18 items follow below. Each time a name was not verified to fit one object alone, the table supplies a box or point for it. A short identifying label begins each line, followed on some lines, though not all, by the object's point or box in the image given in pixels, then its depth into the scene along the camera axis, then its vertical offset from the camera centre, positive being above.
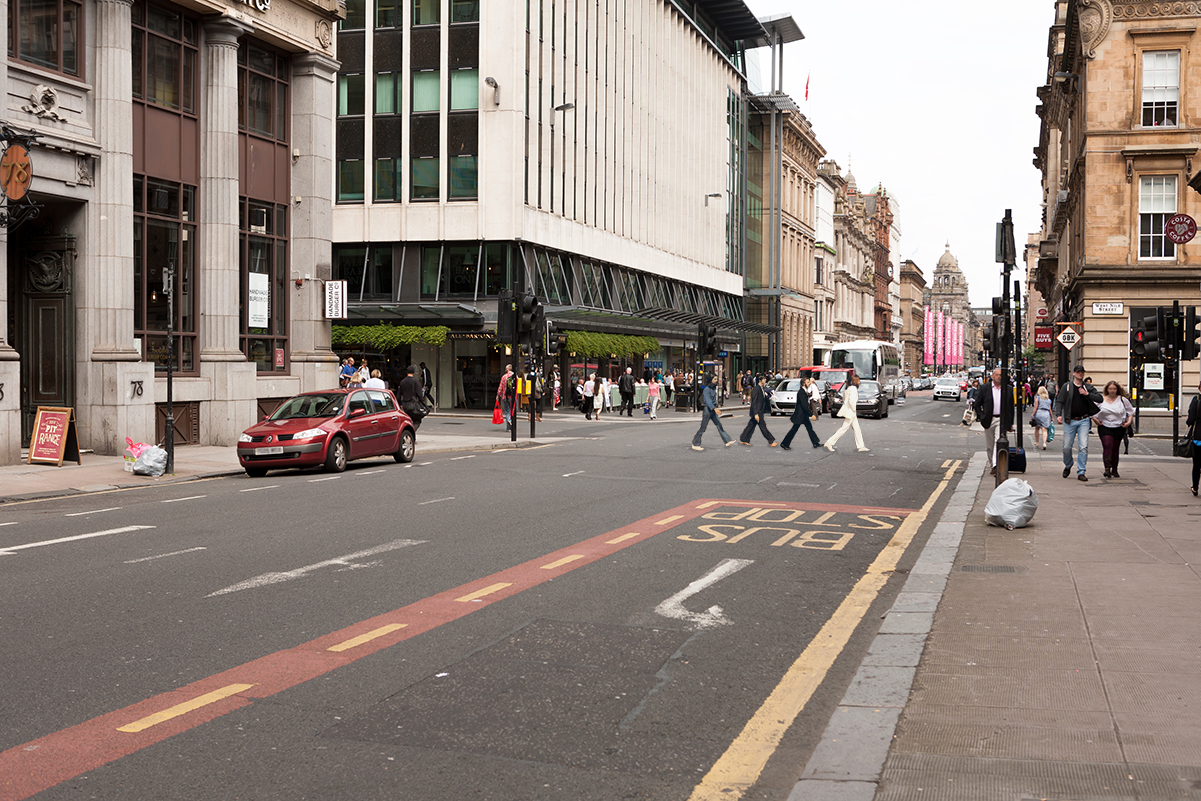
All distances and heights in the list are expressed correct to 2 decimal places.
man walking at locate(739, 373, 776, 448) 26.31 -1.13
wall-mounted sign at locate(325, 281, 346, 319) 27.75 +1.49
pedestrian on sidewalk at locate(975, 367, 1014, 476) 18.23 -0.80
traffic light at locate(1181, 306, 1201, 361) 25.30 +0.60
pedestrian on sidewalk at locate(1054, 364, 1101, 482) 18.34 -0.82
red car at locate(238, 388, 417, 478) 18.94 -1.26
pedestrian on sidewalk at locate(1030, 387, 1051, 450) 25.75 -1.18
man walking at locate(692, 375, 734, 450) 25.58 -1.04
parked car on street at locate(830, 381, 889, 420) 46.09 -1.44
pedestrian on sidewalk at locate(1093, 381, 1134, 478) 18.33 -0.91
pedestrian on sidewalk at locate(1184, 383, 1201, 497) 15.59 -0.85
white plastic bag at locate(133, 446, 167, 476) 18.11 -1.63
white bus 64.12 +0.42
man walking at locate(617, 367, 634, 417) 47.11 -1.15
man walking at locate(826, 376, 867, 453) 24.98 -1.04
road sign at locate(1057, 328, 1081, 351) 32.81 +0.85
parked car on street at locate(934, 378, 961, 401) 81.06 -1.64
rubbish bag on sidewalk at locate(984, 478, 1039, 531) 11.86 -1.47
